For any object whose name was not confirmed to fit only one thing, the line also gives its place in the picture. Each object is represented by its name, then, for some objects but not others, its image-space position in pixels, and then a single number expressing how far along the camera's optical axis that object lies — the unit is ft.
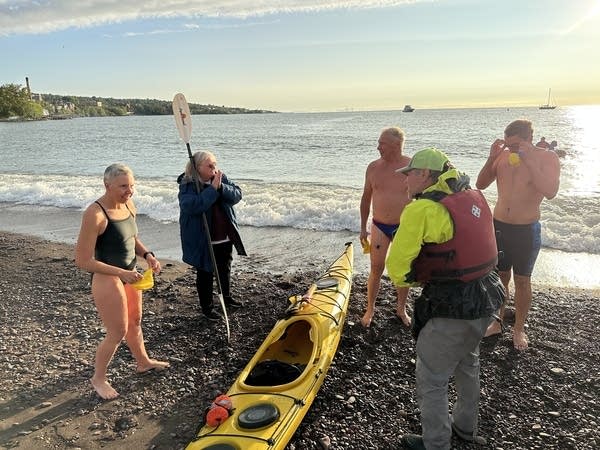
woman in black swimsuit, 11.12
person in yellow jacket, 8.83
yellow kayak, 10.06
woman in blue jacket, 15.65
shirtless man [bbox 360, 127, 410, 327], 15.26
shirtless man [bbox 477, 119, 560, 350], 13.73
